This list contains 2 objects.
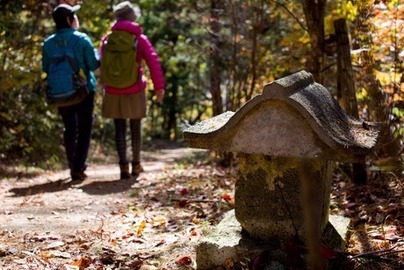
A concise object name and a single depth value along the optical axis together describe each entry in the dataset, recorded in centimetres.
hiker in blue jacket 659
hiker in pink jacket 679
